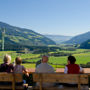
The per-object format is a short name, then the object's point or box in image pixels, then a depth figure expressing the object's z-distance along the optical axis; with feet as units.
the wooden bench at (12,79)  16.53
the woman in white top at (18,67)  18.29
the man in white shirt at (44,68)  16.92
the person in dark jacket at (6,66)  17.74
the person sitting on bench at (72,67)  16.58
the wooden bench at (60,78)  14.82
